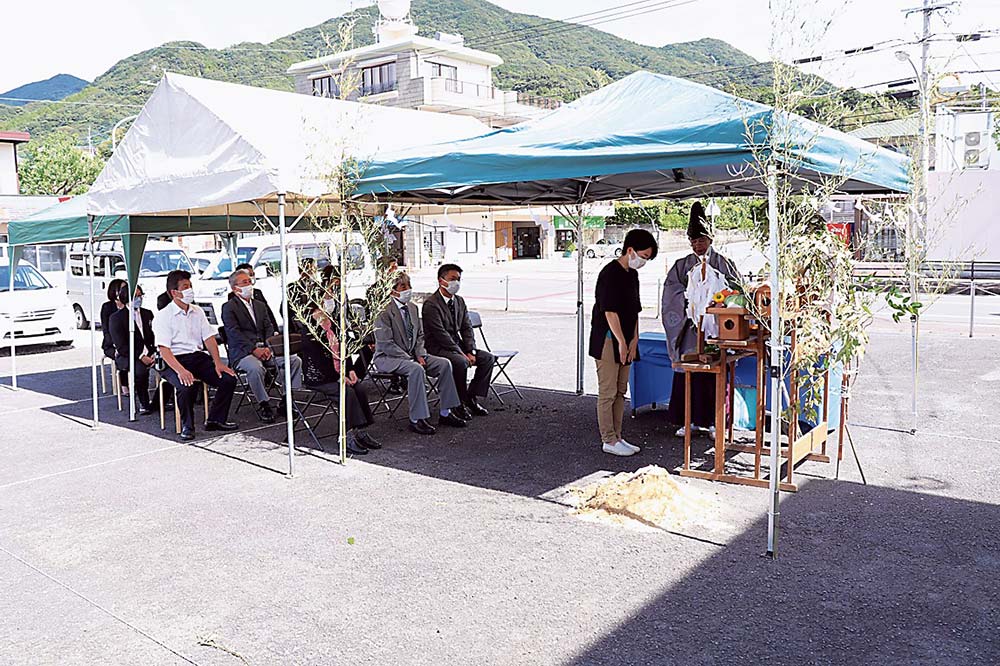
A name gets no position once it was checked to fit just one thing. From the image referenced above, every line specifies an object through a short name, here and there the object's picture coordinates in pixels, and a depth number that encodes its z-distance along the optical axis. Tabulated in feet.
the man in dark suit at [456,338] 27.53
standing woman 21.98
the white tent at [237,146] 22.20
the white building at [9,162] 126.62
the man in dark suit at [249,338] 28.14
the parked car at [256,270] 51.89
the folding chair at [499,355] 29.89
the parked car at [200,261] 62.79
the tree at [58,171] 158.92
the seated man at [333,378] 24.38
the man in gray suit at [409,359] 26.02
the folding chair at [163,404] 27.22
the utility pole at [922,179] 21.90
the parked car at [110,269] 54.95
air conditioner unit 77.00
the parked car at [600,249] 154.51
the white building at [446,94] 149.79
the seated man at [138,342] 30.07
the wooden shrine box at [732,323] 19.54
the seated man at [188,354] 26.73
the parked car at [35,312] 47.11
